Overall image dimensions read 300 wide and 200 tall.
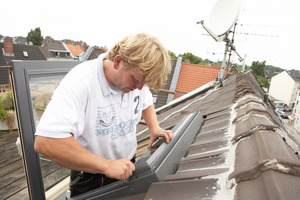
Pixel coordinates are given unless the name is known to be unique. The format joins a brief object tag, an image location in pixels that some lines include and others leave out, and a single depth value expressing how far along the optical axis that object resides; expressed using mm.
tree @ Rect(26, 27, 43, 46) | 46844
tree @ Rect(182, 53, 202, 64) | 50250
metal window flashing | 1248
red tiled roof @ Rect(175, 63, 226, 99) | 11984
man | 1181
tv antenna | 4732
